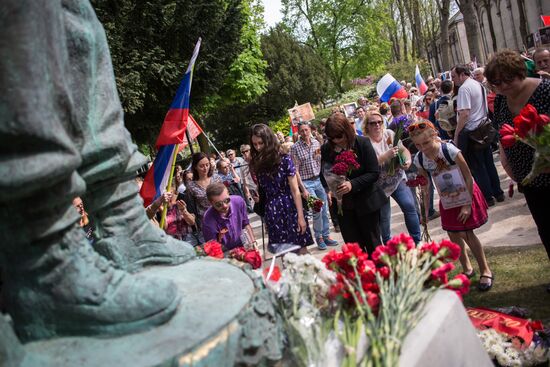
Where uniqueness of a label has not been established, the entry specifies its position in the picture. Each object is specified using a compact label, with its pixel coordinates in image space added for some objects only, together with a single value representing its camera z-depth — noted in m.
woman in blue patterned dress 4.91
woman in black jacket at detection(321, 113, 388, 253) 4.51
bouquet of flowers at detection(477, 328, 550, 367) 2.91
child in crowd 4.43
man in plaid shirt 7.82
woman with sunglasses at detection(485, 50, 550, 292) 3.61
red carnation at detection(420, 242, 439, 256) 2.41
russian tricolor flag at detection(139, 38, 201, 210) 4.56
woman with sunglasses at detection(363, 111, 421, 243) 5.30
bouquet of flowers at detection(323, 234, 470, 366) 1.89
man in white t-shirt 6.84
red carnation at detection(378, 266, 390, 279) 2.28
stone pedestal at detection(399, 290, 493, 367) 1.94
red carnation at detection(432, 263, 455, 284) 2.26
